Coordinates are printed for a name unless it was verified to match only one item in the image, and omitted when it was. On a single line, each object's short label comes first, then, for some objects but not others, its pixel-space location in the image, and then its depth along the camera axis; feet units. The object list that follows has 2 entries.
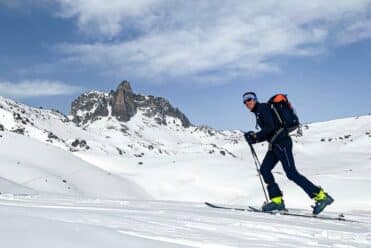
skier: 30.81
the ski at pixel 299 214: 29.09
